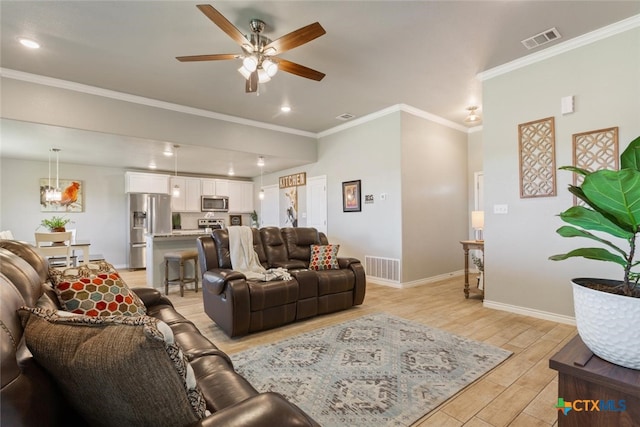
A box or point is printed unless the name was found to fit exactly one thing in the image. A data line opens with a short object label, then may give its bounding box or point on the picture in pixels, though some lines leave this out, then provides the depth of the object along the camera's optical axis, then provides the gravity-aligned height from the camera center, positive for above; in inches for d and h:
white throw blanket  132.1 -18.1
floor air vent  190.6 -34.6
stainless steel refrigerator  268.8 -3.2
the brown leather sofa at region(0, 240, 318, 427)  27.9 -18.5
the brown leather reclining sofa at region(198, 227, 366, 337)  113.3 -28.8
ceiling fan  88.7 +56.0
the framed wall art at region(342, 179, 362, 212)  215.8 +15.0
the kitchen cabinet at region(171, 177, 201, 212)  296.8 +23.0
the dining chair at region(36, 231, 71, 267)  153.9 -14.9
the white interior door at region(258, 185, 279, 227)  304.3 +10.9
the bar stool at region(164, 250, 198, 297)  173.8 -25.4
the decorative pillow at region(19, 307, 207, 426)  28.6 -14.9
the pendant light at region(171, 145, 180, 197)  268.9 +27.8
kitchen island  177.8 -19.5
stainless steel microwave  315.9 +15.4
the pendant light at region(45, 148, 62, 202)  207.2 +17.2
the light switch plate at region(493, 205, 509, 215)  140.3 +2.9
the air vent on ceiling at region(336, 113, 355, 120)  203.4 +70.3
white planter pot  32.4 -12.7
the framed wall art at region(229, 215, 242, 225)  343.8 -2.1
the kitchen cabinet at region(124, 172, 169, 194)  273.3 +33.9
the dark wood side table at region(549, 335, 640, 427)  33.3 -20.9
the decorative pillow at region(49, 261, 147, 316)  62.6 -16.3
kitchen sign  265.1 +34.9
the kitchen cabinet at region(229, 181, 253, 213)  335.9 +24.3
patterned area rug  70.3 -45.0
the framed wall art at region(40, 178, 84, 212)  248.2 +19.2
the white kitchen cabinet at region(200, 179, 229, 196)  316.8 +33.7
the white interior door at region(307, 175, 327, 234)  244.7 +12.3
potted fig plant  30.8 -5.3
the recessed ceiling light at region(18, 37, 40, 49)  111.4 +67.5
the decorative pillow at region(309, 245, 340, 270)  149.1 -20.9
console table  156.9 -18.2
